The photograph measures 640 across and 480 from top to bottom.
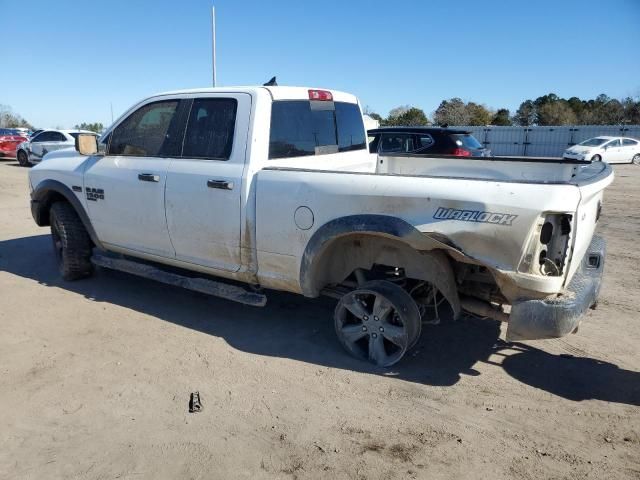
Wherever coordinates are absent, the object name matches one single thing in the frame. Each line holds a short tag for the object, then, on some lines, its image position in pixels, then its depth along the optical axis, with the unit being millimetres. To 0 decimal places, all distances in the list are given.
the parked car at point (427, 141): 10711
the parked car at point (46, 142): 18828
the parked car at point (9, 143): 22094
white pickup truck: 3084
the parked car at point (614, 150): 24438
